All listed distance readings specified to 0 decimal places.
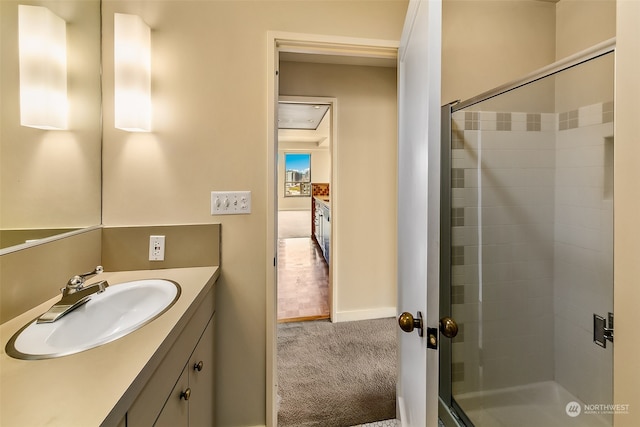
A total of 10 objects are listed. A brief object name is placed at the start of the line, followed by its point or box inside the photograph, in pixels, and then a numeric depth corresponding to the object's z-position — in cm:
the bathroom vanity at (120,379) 51
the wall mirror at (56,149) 85
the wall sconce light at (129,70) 118
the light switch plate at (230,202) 137
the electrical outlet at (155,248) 131
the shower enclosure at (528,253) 149
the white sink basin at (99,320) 70
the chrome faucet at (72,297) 82
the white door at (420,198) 80
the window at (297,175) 832
